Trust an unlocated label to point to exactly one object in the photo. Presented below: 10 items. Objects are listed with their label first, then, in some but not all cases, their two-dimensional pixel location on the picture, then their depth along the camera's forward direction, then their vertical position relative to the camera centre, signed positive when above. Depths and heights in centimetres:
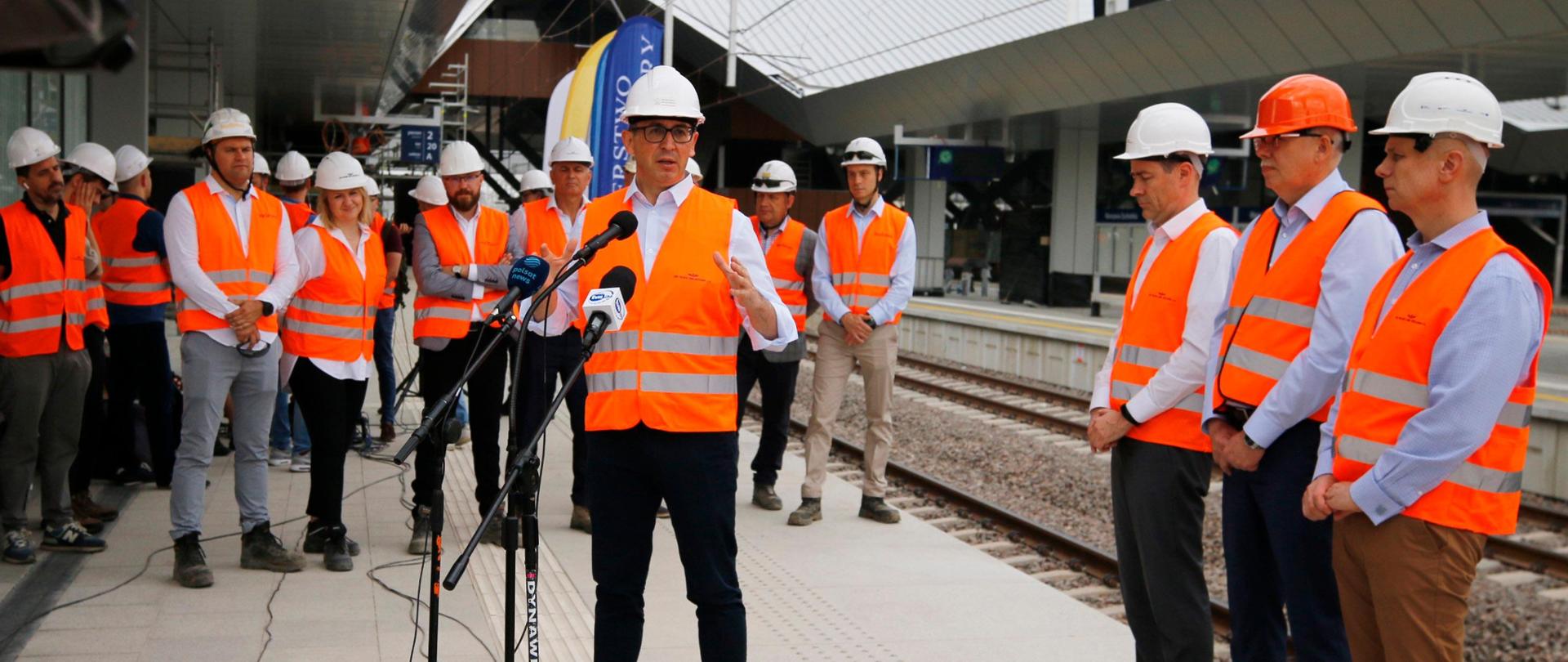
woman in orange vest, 650 -41
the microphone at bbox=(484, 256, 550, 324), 381 -1
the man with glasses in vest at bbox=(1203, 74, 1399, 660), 376 -17
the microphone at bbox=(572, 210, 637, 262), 359 +12
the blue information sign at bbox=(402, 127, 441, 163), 2641 +245
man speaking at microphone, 389 -34
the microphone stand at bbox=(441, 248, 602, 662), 337 -57
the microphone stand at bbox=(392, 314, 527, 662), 344 -45
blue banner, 1062 +152
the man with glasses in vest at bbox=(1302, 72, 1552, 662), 320 -24
